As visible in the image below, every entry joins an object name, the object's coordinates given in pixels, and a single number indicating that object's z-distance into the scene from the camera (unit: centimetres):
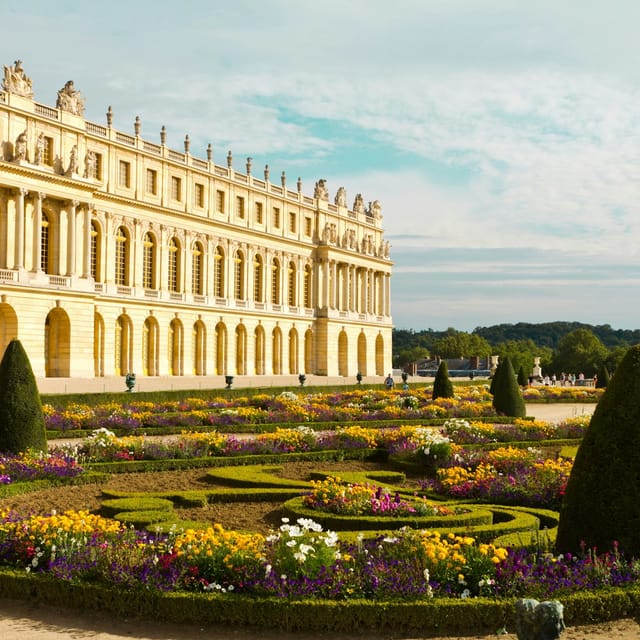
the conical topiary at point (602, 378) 5142
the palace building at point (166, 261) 4506
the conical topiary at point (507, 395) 2973
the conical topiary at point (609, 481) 825
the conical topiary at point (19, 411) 1578
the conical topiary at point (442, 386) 3447
